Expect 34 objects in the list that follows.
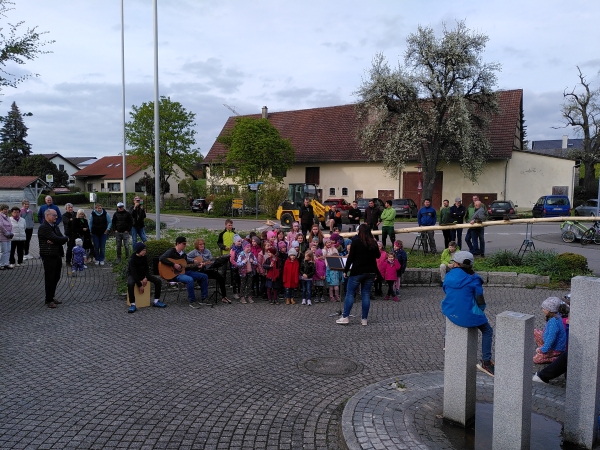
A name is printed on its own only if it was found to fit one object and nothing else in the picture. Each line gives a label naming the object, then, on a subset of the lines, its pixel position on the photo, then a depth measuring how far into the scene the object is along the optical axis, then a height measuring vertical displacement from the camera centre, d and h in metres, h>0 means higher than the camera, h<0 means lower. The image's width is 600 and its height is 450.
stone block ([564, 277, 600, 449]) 4.87 -1.60
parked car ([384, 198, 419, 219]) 36.41 -0.59
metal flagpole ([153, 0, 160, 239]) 15.05 +2.98
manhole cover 6.78 -2.31
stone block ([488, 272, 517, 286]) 12.99 -2.01
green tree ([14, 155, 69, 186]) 68.75 +4.24
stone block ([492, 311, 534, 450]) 4.50 -1.64
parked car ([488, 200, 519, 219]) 33.06 -0.62
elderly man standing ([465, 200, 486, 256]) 15.58 -1.04
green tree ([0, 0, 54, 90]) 15.80 +4.62
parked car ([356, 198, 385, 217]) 34.75 -0.32
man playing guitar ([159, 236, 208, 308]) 10.70 -1.58
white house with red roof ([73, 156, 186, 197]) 68.88 +2.92
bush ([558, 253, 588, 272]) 13.23 -1.58
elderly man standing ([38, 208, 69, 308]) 9.98 -1.07
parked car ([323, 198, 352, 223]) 31.33 -0.40
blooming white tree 34.38 +6.60
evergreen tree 71.38 +7.29
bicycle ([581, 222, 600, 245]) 20.50 -1.41
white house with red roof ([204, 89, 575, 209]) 40.03 +2.94
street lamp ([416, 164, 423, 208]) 41.62 +1.88
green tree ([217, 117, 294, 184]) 44.44 +4.19
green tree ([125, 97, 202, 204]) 50.66 +6.30
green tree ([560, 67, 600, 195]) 48.62 +7.39
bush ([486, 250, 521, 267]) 14.11 -1.66
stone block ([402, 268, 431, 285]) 13.23 -1.99
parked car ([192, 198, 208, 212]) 47.34 -0.63
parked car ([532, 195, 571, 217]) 32.91 -0.40
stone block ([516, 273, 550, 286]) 12.84 -2.00
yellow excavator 27.45 -0.35
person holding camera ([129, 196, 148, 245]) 14.87 -0.68
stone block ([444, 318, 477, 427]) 5.23 -1.85
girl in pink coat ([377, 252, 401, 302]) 11.45 -1.59
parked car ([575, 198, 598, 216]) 32.86 -0.59
